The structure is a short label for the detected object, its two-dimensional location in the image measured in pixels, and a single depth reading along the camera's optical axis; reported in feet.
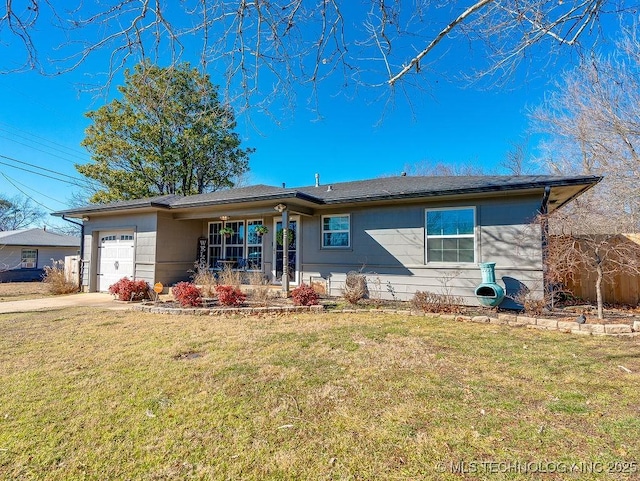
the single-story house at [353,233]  24.59
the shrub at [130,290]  30.94
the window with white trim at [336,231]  31.71
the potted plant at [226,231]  37.53
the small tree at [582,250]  21.48
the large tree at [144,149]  62.08
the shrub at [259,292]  26.68
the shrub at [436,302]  23.43
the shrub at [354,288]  26.71
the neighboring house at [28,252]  61.67
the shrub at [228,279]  29.17
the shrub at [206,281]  29.55
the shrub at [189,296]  25.67
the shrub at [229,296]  25.39
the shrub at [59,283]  38.01
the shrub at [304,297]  25.31
